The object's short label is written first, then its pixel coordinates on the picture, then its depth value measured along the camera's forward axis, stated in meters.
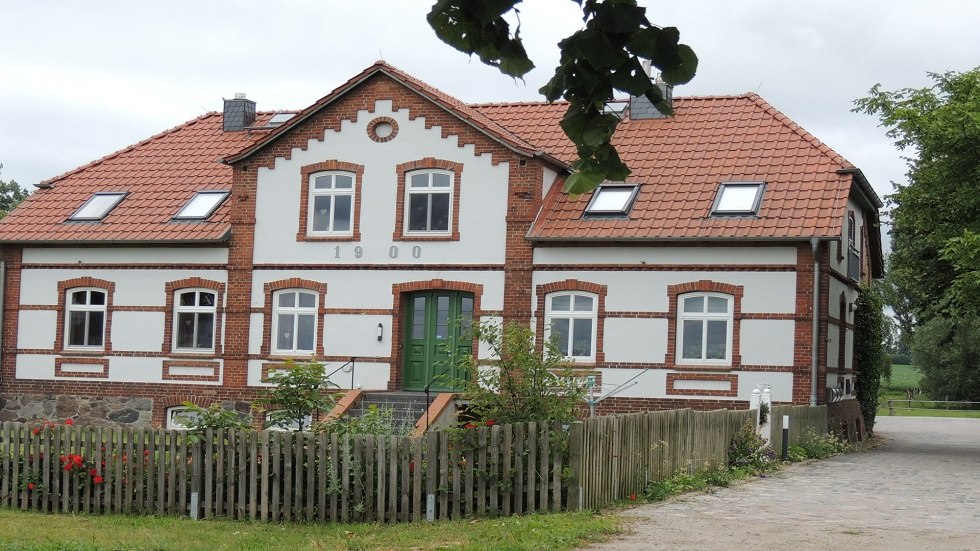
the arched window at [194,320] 26.81
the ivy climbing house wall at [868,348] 29.39
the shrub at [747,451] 18.25
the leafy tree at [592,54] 5.32
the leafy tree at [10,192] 64.75
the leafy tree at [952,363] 65.75
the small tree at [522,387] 13.66
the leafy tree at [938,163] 23.56
